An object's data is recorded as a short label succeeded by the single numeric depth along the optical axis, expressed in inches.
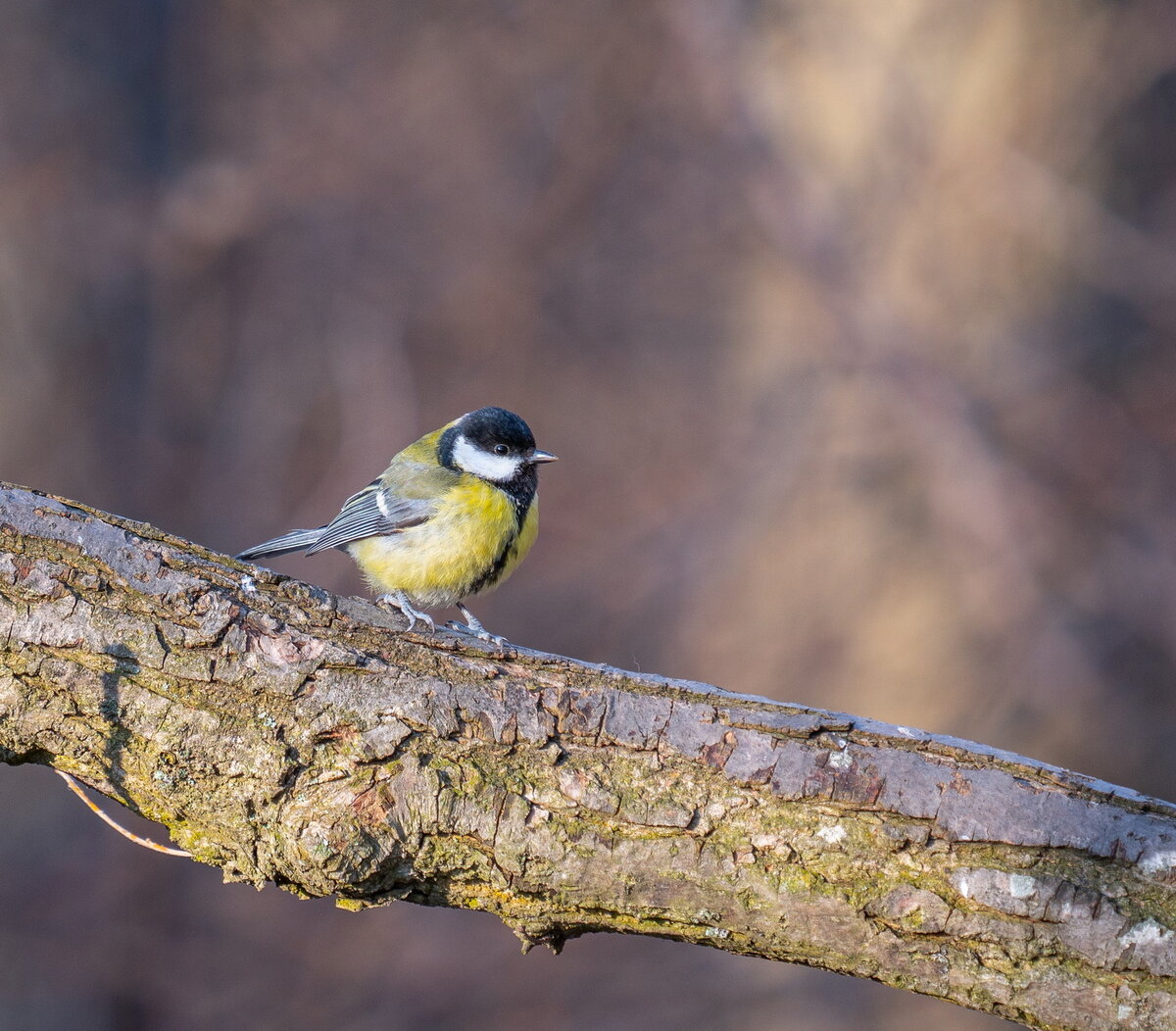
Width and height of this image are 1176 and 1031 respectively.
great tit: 345.6
